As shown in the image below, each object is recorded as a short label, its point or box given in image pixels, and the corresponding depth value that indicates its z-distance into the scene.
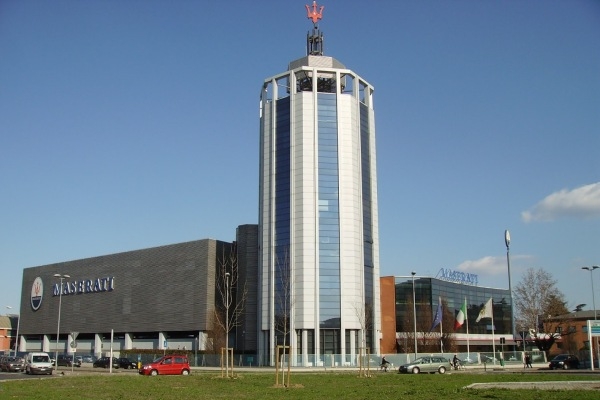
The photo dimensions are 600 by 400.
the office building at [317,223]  88.25
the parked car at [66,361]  83.47
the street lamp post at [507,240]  72.32
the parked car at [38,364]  55.19
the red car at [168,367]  52.62
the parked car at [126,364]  77.81
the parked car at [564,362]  63.94
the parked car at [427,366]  54.75
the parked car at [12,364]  63.62
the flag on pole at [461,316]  90.69
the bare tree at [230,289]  97.19
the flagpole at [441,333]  93.67
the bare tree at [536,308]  84.56
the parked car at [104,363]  77.69
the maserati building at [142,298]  99.12
